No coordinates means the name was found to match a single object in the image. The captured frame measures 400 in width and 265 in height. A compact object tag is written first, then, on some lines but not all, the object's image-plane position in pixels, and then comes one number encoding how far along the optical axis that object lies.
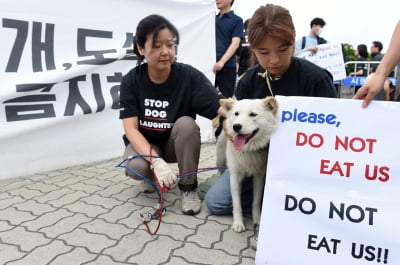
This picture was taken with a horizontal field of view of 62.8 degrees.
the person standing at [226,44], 4.28
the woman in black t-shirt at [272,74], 1.80
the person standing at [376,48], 10.56
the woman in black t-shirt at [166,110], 2.42
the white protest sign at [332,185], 1.41
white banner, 3.04
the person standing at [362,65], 8.92
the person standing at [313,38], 5.96
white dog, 1.92
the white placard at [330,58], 5.80
